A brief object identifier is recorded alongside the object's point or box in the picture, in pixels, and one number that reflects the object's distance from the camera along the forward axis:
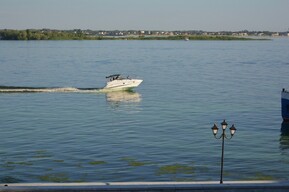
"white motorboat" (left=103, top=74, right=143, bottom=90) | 69.00
